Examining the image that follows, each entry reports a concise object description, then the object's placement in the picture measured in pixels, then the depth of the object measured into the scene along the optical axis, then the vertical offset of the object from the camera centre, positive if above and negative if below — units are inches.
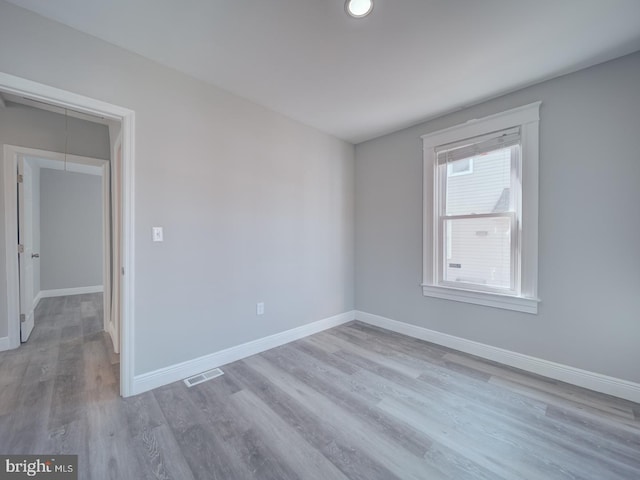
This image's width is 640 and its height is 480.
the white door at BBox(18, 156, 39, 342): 115.4 -7.7
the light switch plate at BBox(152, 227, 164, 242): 83.9 +0.9
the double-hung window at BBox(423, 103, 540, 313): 94.9 +11.4
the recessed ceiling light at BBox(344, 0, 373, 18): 60.7 +54.9
